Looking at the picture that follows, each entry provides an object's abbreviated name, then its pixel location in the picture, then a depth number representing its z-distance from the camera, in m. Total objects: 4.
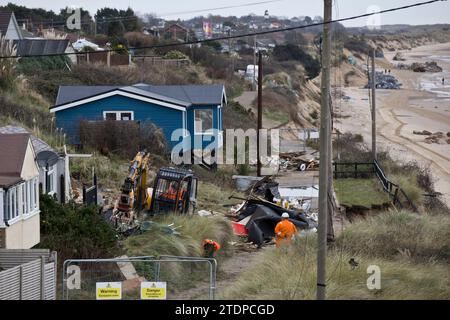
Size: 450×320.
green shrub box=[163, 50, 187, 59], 69.94
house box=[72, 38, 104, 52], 58.34
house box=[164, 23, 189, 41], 102.64
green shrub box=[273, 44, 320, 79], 105.56
